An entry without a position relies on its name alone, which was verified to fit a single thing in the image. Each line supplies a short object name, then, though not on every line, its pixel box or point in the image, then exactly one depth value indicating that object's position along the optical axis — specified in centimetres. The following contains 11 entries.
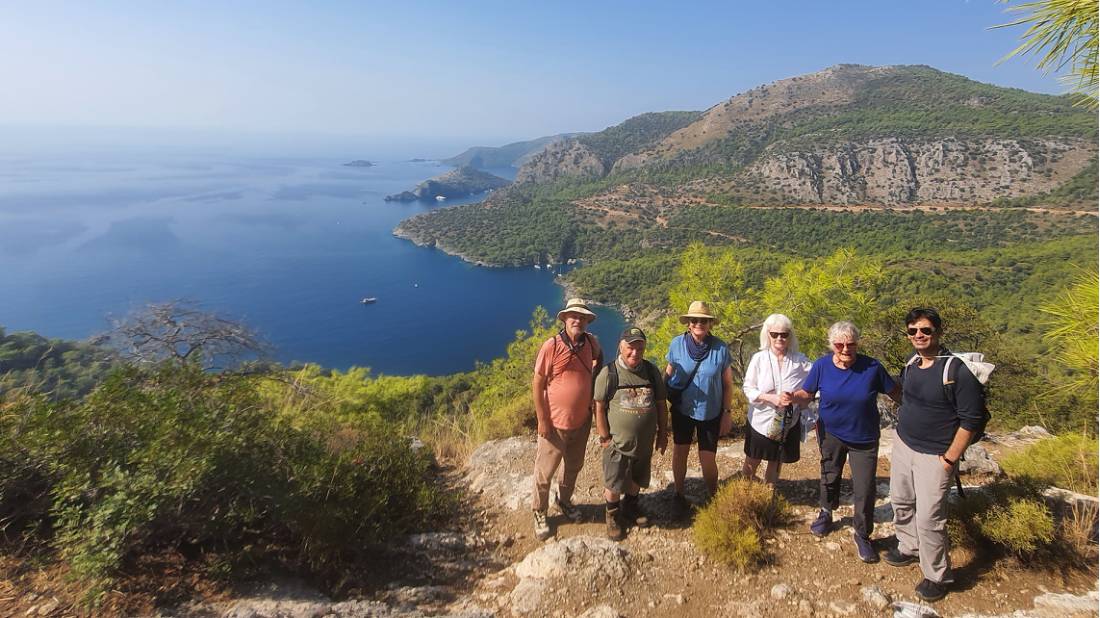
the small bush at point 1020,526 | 272
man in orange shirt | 341
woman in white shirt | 335
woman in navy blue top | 299
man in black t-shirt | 253
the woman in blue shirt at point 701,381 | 338
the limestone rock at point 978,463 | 423
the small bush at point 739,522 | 310
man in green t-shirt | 328
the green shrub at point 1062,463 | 374
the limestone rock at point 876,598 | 263
